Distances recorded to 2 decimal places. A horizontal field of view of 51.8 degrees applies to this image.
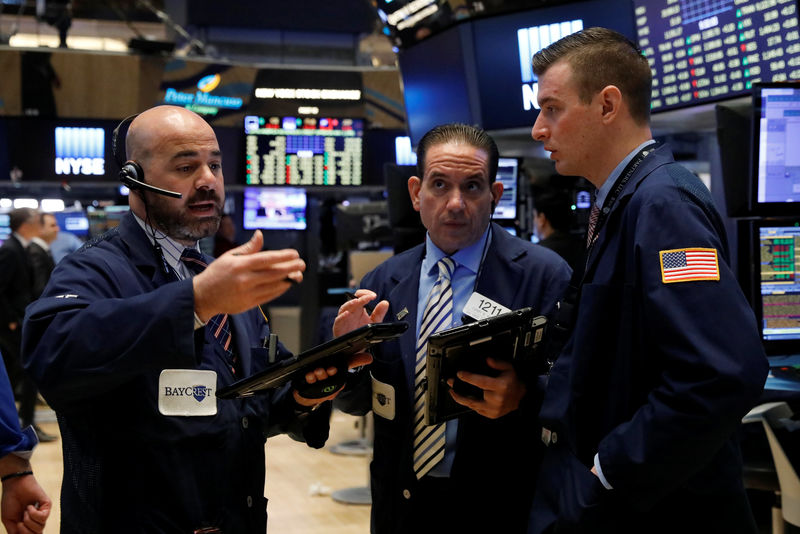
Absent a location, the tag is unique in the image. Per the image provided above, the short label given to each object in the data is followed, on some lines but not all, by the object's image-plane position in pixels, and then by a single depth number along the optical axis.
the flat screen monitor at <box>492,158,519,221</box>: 4.68
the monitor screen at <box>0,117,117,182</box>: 8.96
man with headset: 1.56
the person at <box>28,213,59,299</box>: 7.70
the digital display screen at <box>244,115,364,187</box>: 8.85
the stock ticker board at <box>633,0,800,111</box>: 3.42
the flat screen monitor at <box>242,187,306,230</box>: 9.72
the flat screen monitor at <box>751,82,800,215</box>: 3.09
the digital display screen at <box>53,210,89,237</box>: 12.74
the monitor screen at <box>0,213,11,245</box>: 12.09
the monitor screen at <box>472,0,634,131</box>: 4.04
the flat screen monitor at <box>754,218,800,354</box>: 3.12
